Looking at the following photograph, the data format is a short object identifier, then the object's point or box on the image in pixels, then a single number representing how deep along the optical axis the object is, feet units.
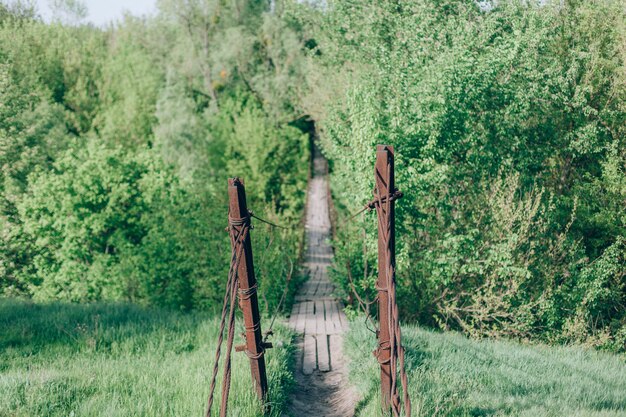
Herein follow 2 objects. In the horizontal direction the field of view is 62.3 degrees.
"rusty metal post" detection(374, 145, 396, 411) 16.33
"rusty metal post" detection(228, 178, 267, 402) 17.29
